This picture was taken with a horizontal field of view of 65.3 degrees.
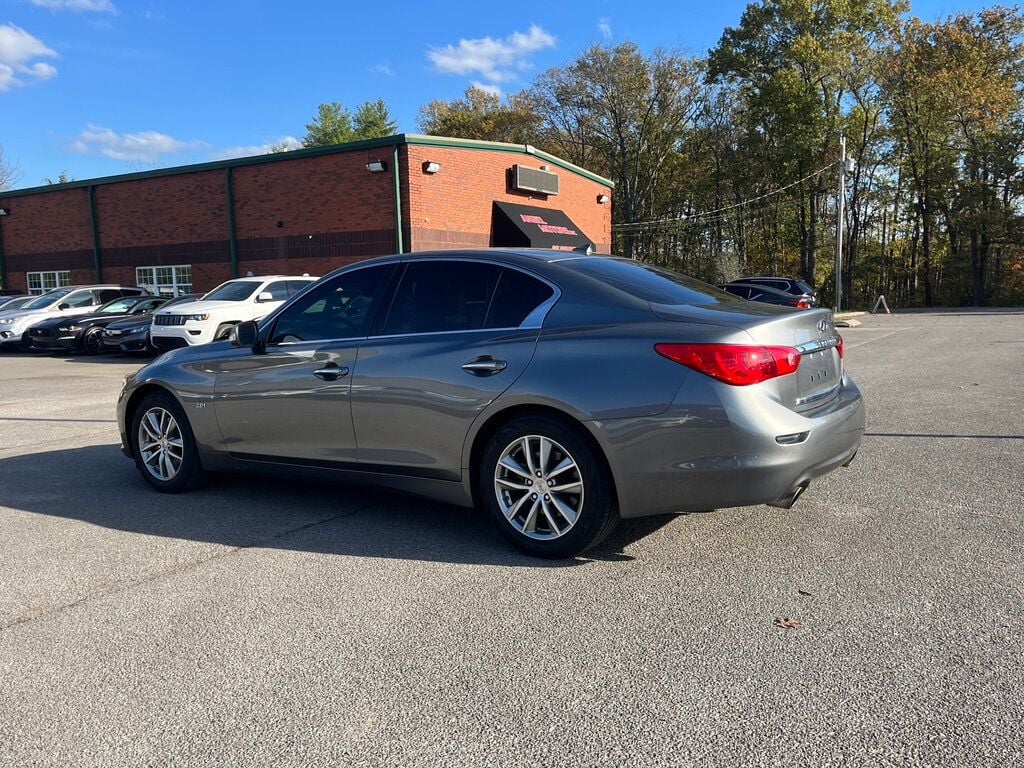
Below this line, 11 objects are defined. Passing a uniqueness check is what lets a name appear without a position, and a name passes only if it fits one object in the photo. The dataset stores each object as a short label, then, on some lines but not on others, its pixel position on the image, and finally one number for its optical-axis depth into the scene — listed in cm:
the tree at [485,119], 4888
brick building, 2088
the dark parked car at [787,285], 2477
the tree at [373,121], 6275
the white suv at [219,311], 1559
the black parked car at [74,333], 1853
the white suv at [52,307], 1948
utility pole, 3247
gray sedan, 380
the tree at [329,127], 6266
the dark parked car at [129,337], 1686
